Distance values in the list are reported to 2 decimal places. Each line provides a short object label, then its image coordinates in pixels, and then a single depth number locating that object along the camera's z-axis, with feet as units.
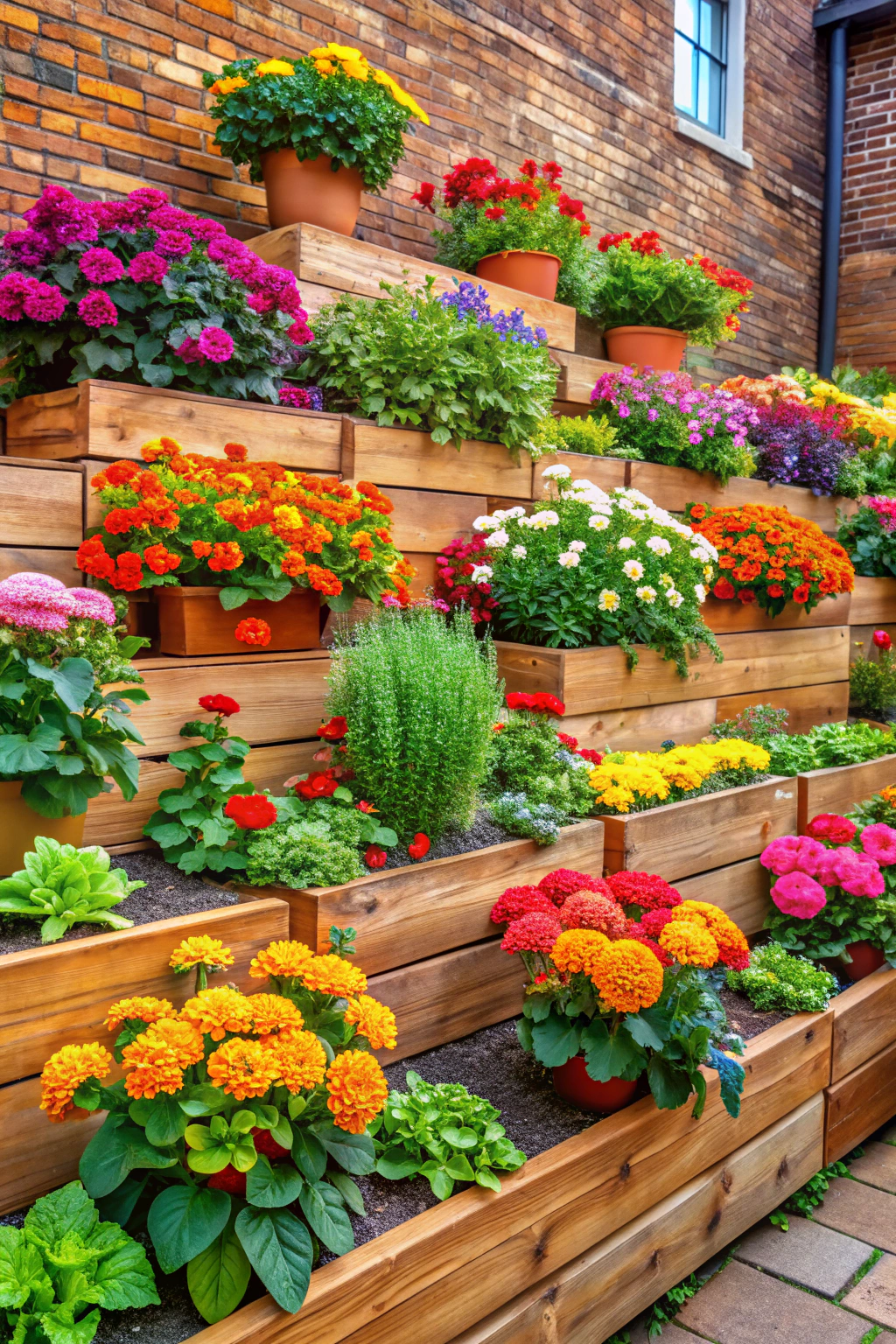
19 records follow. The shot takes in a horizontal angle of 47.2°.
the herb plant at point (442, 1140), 5.50
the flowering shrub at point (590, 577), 10.46
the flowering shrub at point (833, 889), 9.38
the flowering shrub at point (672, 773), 8.88
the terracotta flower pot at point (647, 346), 16.63
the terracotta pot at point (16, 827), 5.71
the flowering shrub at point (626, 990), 6.02
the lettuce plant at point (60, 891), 5.35
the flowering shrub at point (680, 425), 14.06
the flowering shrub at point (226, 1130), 4.48
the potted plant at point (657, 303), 16.28
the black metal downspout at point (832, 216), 24.68
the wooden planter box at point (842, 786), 11.10
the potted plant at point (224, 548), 7.40
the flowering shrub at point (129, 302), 8.38
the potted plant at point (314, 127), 11.27
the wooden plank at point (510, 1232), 4.61
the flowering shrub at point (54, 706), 5.59
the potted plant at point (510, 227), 14.20
